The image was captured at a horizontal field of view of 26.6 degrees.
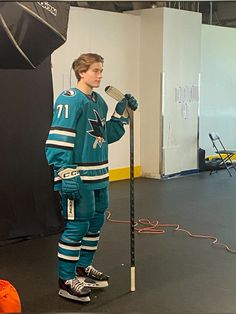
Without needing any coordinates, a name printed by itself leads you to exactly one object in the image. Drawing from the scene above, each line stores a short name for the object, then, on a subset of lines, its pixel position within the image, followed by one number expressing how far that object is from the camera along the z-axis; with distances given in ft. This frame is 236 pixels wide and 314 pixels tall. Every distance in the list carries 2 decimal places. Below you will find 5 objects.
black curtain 13.80
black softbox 9.12
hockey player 9.54
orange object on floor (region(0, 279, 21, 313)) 7.88
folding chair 27.45
